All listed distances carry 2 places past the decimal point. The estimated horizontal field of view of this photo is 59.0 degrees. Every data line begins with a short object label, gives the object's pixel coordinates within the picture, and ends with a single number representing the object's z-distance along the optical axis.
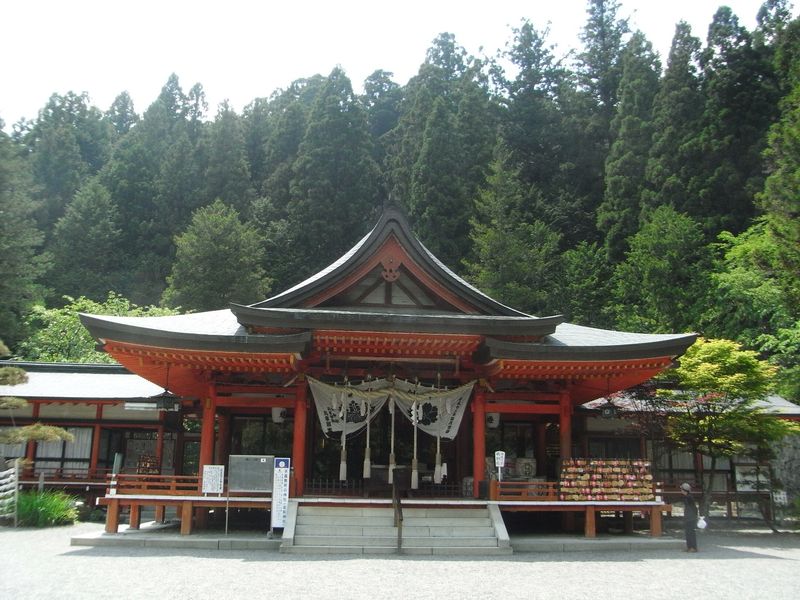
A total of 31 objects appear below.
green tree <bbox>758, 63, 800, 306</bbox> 23.95
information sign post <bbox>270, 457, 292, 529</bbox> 13.93
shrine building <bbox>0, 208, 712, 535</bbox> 14.82
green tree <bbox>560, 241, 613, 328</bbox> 41.28
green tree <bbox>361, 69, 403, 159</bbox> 64.62
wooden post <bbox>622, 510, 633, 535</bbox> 17.03
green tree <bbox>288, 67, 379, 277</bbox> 48.56
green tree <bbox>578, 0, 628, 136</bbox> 55.75
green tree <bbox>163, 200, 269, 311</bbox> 43.16
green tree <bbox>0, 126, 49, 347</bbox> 40.28
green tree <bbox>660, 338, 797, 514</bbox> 17.56
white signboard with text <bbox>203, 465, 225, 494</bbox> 14.40
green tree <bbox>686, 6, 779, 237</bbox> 39.03
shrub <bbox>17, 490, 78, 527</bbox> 17.00
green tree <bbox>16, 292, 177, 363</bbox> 35.56
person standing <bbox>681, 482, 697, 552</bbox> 13.73
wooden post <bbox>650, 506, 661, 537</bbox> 15.31
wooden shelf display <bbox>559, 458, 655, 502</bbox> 15.01
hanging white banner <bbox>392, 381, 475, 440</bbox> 16.08
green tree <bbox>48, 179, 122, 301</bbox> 48.88
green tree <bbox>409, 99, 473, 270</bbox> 45.47
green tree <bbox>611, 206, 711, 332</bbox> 35.31
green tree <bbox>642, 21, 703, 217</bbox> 40.59
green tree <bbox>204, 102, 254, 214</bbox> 53.41
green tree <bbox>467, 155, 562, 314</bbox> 40.34
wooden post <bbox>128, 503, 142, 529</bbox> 15.74
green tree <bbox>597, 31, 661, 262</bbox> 43.56
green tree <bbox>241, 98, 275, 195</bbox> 58.56
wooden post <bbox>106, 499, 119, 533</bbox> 14.48
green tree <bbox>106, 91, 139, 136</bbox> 80.14
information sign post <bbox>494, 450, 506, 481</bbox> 14.63
